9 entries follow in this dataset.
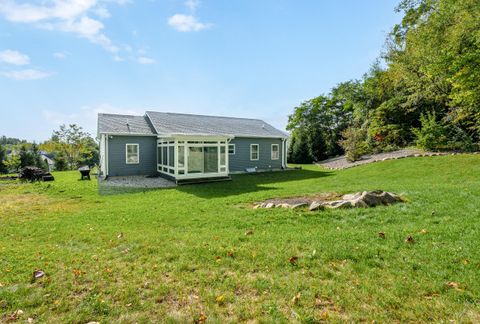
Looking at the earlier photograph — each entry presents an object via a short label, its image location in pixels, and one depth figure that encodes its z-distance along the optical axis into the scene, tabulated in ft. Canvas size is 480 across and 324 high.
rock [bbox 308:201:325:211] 19.13
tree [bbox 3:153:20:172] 73.77
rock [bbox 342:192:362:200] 21.00
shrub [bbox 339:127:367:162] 61.16
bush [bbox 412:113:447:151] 48.39
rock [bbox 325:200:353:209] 19.17
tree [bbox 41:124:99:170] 80.73
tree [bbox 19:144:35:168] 82.07
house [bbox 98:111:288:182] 44.83
